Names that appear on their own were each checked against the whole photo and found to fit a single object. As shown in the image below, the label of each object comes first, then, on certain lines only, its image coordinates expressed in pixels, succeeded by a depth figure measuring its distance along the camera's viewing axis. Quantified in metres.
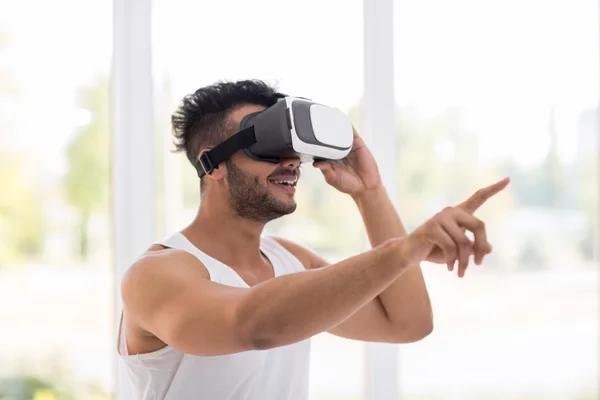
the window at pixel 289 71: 2.39
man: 1.19
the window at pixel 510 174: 2.47
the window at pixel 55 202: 2.22
